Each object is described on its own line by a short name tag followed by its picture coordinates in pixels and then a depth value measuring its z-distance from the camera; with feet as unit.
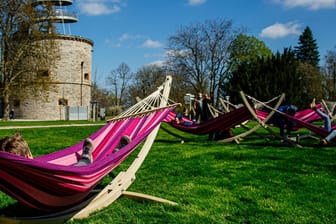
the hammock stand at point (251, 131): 23.26
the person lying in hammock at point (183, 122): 29.00
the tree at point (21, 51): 69.46
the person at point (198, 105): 33.12
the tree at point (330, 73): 114.62
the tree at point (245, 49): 108.27
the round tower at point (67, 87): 100.17
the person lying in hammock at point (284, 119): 25.98
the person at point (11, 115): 100.91
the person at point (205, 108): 30.52
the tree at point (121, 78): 156.66
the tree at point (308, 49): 166.61
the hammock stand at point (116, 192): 8.93
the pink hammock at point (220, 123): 23.02
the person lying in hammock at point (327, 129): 22.40
